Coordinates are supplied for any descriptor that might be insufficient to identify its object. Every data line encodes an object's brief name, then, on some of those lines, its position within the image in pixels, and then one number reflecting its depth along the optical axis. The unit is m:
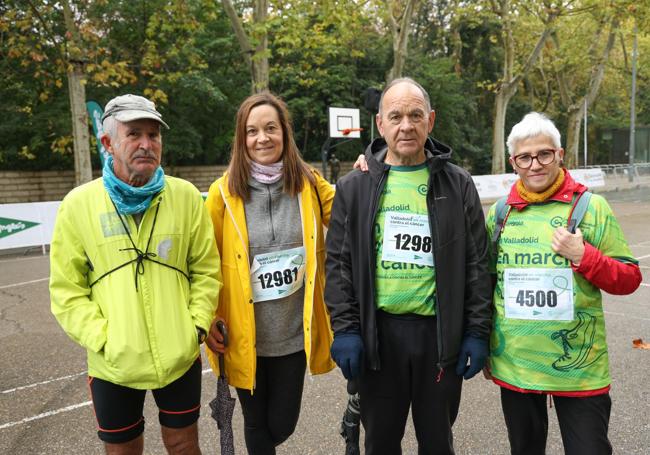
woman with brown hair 2.57
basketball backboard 17.73
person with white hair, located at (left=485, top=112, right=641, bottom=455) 2.21
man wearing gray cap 2.18
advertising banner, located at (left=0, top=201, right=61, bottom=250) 11.02
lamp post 22.53
